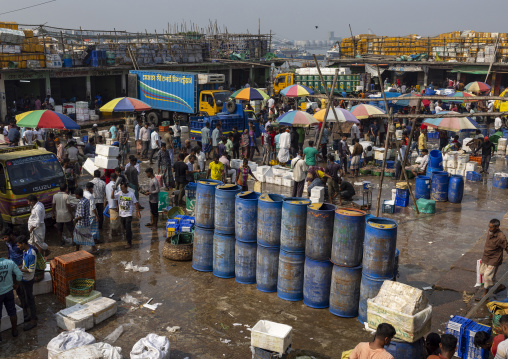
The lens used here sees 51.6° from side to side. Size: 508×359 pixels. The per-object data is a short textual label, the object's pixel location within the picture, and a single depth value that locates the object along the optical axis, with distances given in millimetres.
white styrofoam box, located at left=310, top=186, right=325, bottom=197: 13773
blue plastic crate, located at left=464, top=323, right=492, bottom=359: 7207
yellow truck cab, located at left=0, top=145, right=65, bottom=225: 11555
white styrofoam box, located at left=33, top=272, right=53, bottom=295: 9188
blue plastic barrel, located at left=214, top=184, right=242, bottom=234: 9562
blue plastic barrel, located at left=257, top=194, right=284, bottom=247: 9047
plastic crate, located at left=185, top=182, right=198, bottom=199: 13564
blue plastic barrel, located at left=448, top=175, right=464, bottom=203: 15367
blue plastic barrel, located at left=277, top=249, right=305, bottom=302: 8883
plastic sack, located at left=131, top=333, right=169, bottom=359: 6922
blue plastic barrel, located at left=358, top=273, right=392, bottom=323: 8117
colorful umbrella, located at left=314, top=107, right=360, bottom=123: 18625
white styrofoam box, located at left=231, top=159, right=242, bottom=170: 17717
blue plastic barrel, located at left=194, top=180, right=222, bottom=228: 9898
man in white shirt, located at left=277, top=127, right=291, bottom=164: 18141
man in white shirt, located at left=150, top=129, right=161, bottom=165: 18984
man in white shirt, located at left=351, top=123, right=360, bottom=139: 21705
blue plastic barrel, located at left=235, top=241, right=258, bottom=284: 9461
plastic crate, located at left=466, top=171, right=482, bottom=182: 18219
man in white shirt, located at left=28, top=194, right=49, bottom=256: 9898
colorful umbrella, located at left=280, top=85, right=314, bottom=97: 25188
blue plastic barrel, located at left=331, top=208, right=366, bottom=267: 8344
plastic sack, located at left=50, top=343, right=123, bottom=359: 6786
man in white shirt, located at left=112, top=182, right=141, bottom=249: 11117
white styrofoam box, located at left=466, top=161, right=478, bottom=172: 18328
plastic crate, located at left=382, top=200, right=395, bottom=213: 14375
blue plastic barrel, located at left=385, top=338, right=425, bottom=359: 6863
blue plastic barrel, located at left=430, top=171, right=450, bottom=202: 15555
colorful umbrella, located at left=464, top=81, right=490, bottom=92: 30012
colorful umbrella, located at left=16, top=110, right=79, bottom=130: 14812
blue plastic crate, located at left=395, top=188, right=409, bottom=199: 14812
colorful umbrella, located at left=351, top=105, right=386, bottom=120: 19703
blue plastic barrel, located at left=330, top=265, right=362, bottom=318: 8422
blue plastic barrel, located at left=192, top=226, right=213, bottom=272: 9953
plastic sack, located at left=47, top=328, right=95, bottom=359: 6976
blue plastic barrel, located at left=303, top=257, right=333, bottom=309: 8672
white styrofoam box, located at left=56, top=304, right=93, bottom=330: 7902
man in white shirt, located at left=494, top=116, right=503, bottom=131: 24727
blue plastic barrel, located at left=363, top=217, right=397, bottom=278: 8078
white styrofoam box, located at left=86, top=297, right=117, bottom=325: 8203
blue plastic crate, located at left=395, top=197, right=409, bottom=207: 14922
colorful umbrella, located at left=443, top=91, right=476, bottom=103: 25531
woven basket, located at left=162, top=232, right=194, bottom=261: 10664
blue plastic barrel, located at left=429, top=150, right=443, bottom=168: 17375
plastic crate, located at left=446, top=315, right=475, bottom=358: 7391
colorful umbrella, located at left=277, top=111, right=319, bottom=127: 17609
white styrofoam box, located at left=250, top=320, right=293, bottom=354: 6926
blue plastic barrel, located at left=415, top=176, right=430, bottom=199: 15328
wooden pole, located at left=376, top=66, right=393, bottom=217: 13248
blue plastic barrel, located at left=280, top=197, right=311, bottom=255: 8773
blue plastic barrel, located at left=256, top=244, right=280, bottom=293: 9164
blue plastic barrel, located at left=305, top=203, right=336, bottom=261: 8562
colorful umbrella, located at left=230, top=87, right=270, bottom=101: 25039
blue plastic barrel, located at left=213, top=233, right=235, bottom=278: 9641
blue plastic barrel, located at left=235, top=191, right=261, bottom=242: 9305
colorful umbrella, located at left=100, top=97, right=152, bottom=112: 18828
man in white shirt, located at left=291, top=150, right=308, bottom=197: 14523
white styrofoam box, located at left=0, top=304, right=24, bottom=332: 7906
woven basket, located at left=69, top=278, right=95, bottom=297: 8681
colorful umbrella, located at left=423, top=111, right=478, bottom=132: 17594
